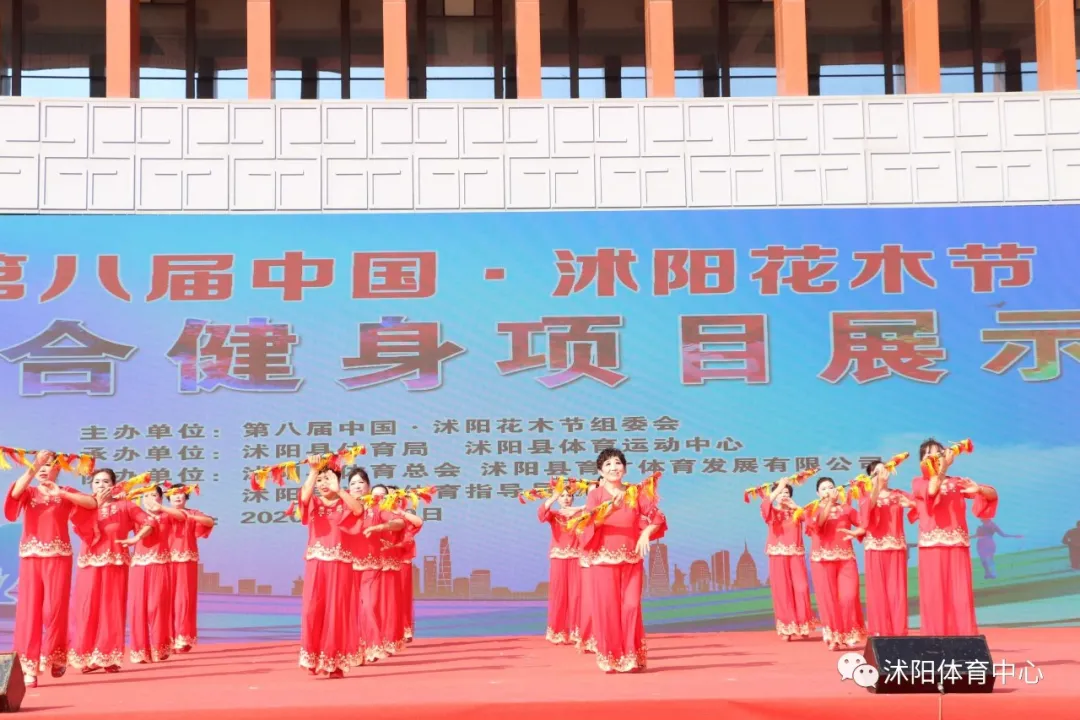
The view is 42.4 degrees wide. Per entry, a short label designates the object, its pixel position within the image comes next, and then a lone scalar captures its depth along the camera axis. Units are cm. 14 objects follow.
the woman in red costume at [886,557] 757
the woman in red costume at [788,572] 834
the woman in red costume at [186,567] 812
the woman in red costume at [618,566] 636
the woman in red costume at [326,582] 620
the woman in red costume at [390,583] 766
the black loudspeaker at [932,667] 483
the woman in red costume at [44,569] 629
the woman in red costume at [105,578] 686
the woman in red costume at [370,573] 686
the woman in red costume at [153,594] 765
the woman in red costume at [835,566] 769
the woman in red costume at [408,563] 788
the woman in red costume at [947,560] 665
